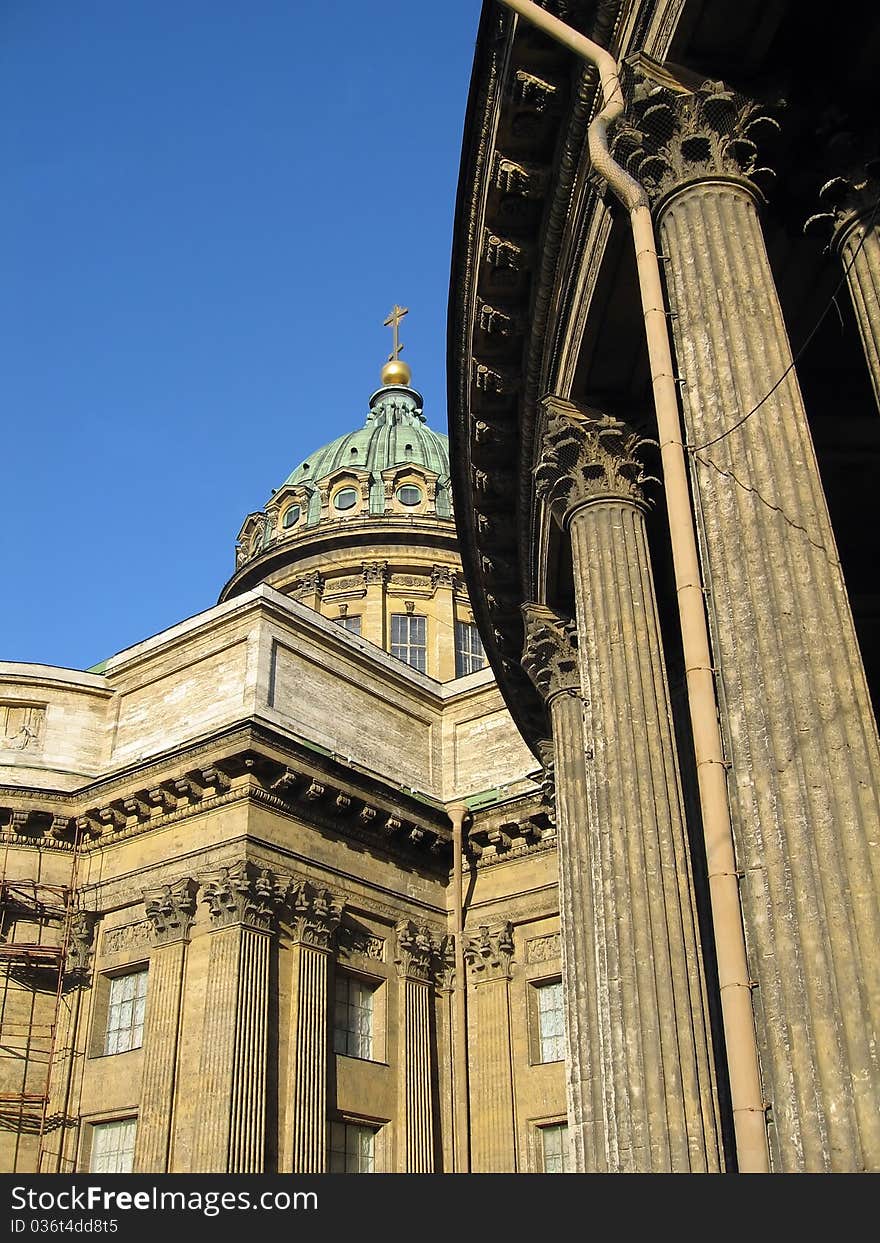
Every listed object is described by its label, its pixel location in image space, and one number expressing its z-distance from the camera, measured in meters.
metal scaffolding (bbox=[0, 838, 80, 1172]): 21.62
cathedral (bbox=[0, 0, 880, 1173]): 7.18
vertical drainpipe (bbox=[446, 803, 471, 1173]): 23.38
